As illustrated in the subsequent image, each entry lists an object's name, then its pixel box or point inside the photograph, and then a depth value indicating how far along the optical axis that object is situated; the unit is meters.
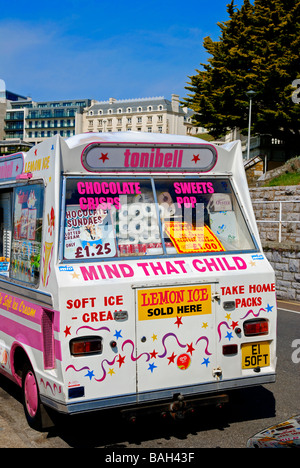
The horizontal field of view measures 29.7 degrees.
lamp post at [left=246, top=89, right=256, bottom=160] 32.22
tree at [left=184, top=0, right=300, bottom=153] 35.34
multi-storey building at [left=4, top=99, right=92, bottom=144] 178.12
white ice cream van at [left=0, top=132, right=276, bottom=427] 5.09
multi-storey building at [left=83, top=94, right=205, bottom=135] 160.12
